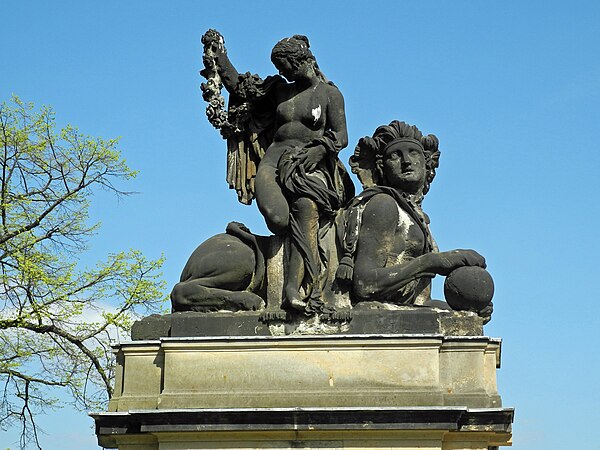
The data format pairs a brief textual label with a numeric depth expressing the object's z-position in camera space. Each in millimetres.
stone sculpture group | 14523
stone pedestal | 13641
